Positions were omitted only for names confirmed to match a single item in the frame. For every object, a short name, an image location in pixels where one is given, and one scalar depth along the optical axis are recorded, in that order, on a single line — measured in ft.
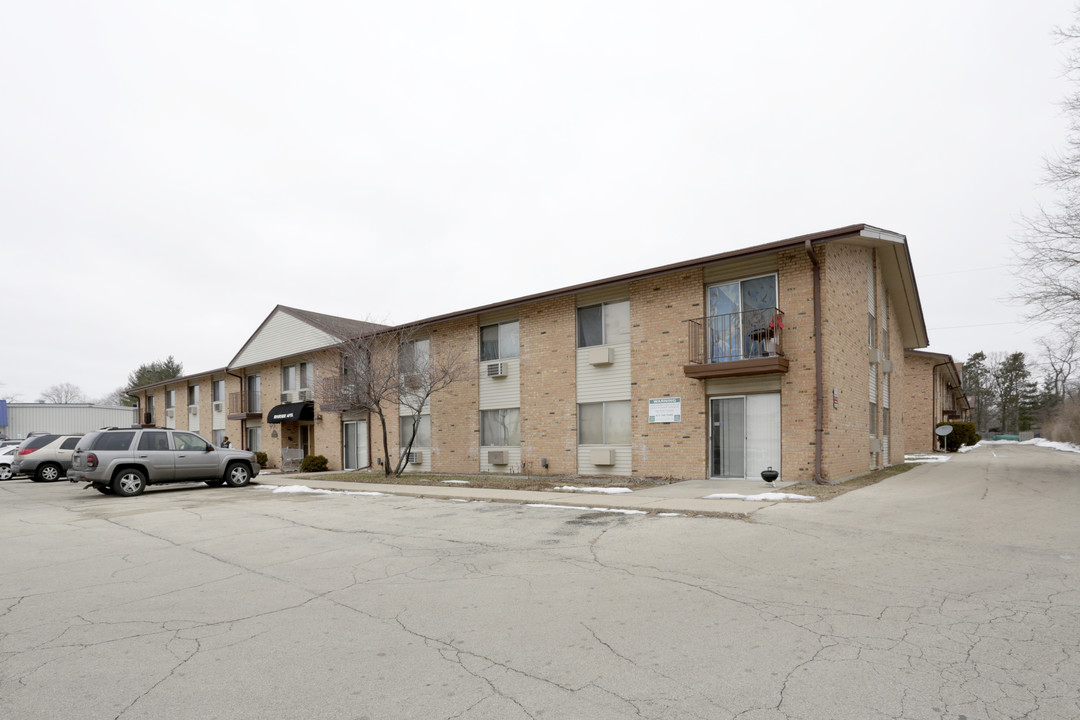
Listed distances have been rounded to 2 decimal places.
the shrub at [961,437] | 116.26
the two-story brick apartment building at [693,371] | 45.70
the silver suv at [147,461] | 49.55
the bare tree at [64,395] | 298.86
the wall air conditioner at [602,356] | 55.52
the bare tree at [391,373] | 63.72
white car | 81.92
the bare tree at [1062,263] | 52.08
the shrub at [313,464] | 82.43
